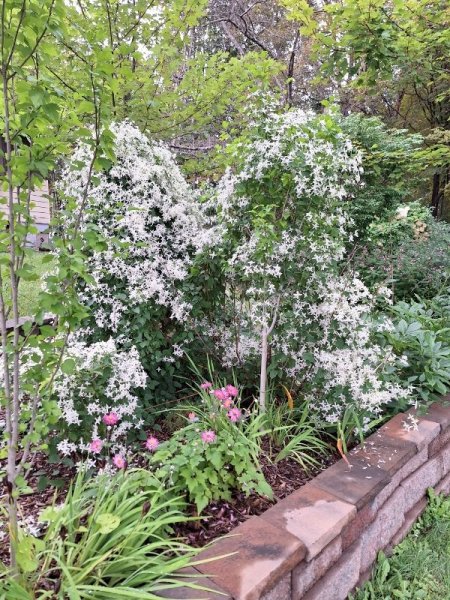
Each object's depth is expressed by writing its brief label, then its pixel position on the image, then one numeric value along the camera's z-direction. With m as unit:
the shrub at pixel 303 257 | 2.24
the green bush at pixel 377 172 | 6.06
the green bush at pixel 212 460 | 1.73
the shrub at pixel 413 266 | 4.55
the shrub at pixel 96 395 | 2.03
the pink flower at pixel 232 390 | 2.04
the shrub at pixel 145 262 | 2.47
